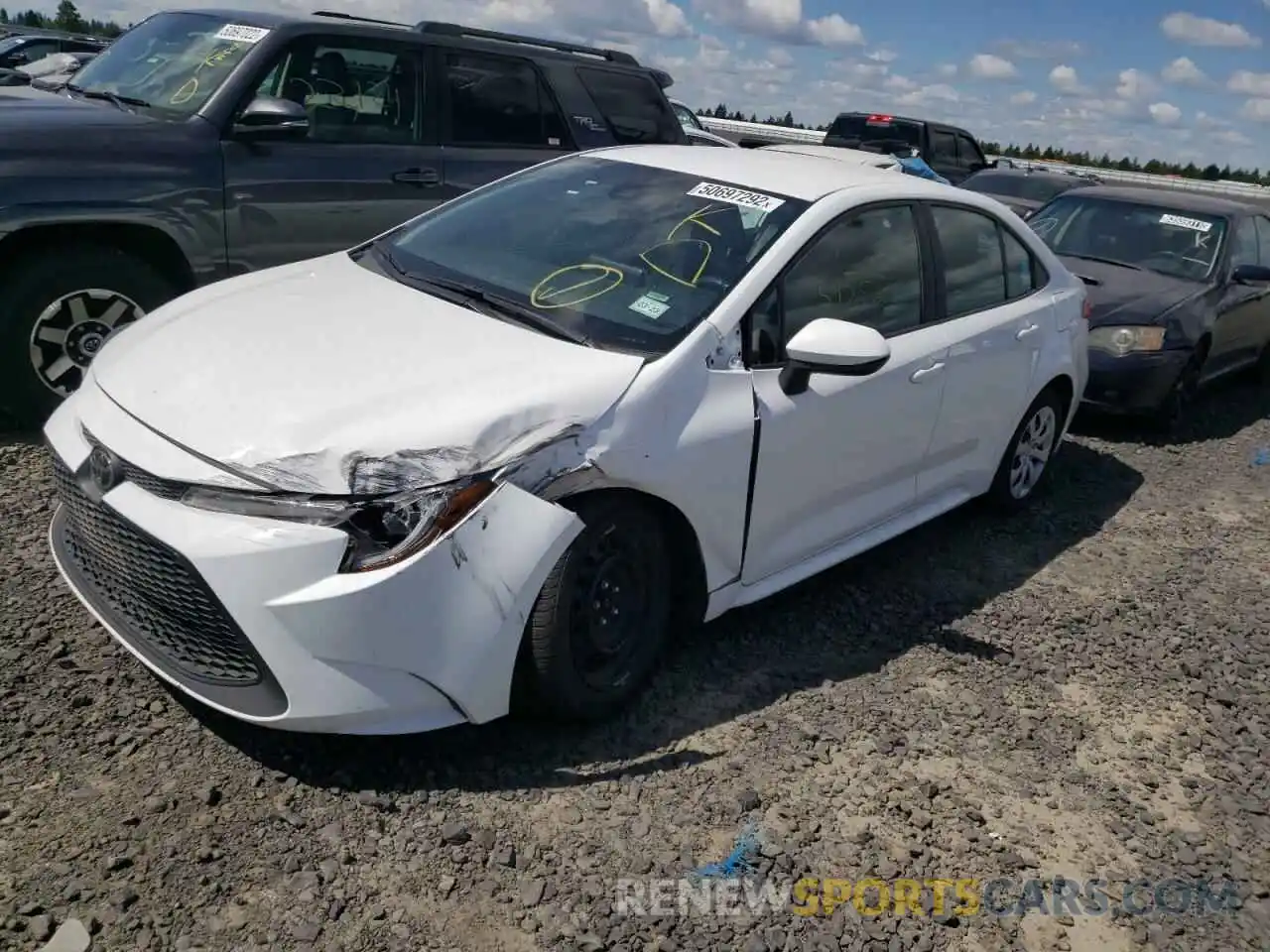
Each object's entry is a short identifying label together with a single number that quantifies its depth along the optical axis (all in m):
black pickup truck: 17.41
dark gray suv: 4.67
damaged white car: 2.64
